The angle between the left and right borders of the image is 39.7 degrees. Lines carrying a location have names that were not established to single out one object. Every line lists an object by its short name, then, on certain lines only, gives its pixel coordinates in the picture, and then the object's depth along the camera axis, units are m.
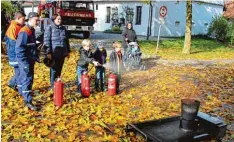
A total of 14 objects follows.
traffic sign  18.52
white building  33.78
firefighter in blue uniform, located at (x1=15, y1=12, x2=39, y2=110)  6.62
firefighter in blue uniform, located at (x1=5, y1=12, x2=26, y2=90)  6.99
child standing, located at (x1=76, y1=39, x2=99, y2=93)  8.06
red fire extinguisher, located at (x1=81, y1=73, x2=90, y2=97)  8.05
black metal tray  4.68
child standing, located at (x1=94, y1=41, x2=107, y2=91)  8.55
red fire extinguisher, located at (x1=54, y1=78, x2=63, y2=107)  7.18
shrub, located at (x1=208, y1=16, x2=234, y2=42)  29.38
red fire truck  22.16
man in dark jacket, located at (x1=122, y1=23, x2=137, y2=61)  13.26
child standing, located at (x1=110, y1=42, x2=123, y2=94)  8.94
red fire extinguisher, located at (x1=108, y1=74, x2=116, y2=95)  8.52
